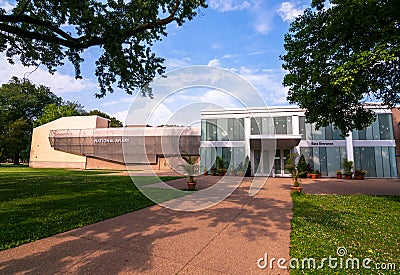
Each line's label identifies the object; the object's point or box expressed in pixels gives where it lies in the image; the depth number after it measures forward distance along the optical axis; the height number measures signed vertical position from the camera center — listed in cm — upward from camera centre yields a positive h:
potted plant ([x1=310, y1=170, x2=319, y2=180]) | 2100 -158
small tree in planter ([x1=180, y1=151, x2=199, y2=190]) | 1209 -75
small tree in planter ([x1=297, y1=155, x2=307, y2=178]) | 2061 -64
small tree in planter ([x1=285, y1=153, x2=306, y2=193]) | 1081 -66
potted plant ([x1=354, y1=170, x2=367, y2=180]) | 2020 -137
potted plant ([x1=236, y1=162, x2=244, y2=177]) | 2308 -127
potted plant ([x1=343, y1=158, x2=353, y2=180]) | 2059 -86
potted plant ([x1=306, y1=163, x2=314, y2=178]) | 2138 -106
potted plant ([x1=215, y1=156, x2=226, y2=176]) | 2322 -87
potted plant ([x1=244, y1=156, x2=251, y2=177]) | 2301 -91
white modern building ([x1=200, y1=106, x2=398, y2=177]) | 2180 +162
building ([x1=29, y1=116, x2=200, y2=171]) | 3448 +185
